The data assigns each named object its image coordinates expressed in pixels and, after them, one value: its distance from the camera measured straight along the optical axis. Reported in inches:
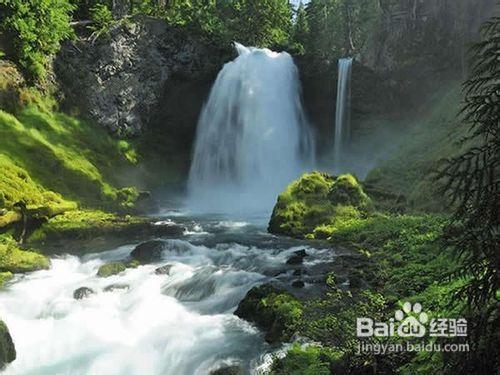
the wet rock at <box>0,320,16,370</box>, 340.2
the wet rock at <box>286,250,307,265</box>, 530.9
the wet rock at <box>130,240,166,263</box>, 581.0
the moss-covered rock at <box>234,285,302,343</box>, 348.6
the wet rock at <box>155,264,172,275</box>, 519.2
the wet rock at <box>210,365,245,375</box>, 310.7
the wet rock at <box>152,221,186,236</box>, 732.7
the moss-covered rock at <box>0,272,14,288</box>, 498.1
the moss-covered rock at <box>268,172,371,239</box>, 710.5
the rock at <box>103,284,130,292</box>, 478.6
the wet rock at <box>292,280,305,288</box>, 442.0
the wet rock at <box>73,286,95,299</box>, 458.7
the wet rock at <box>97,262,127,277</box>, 526.3
